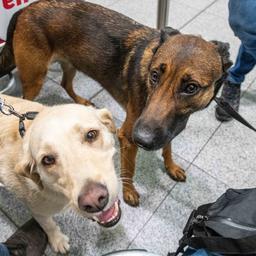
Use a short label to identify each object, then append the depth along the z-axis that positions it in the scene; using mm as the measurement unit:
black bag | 1176
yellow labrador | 1032
